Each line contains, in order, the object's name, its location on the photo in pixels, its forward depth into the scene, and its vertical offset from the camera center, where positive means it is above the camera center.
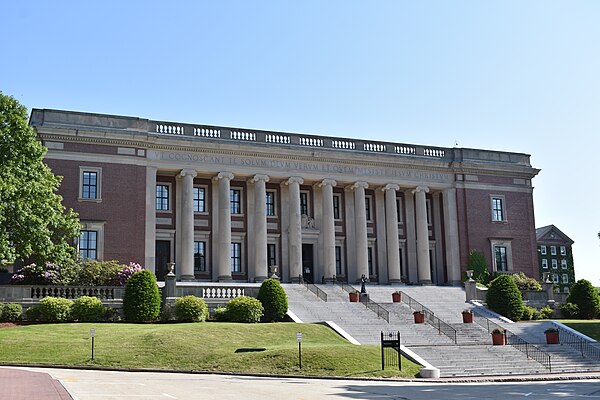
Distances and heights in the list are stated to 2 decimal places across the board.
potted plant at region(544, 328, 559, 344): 36.75 -1.88
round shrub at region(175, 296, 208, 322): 37.12 -0.20
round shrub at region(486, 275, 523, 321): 44.03 +0.02
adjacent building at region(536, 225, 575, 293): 112.81 +6.72
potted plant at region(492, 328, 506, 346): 34.66 -1.82
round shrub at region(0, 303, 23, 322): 35.66 -0.17
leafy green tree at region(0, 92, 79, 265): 35.25 +5.43
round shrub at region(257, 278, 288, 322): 39.09 +0.15
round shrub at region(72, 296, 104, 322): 36.28 -0.12
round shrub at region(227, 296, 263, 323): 37.59 -0.30
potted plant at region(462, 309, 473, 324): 40.59 -0.94
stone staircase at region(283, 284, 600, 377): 30.72 -1.57
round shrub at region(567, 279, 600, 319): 46.61 -0.09
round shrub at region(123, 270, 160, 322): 36.84 +0.36
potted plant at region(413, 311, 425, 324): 39.59 -0.87
